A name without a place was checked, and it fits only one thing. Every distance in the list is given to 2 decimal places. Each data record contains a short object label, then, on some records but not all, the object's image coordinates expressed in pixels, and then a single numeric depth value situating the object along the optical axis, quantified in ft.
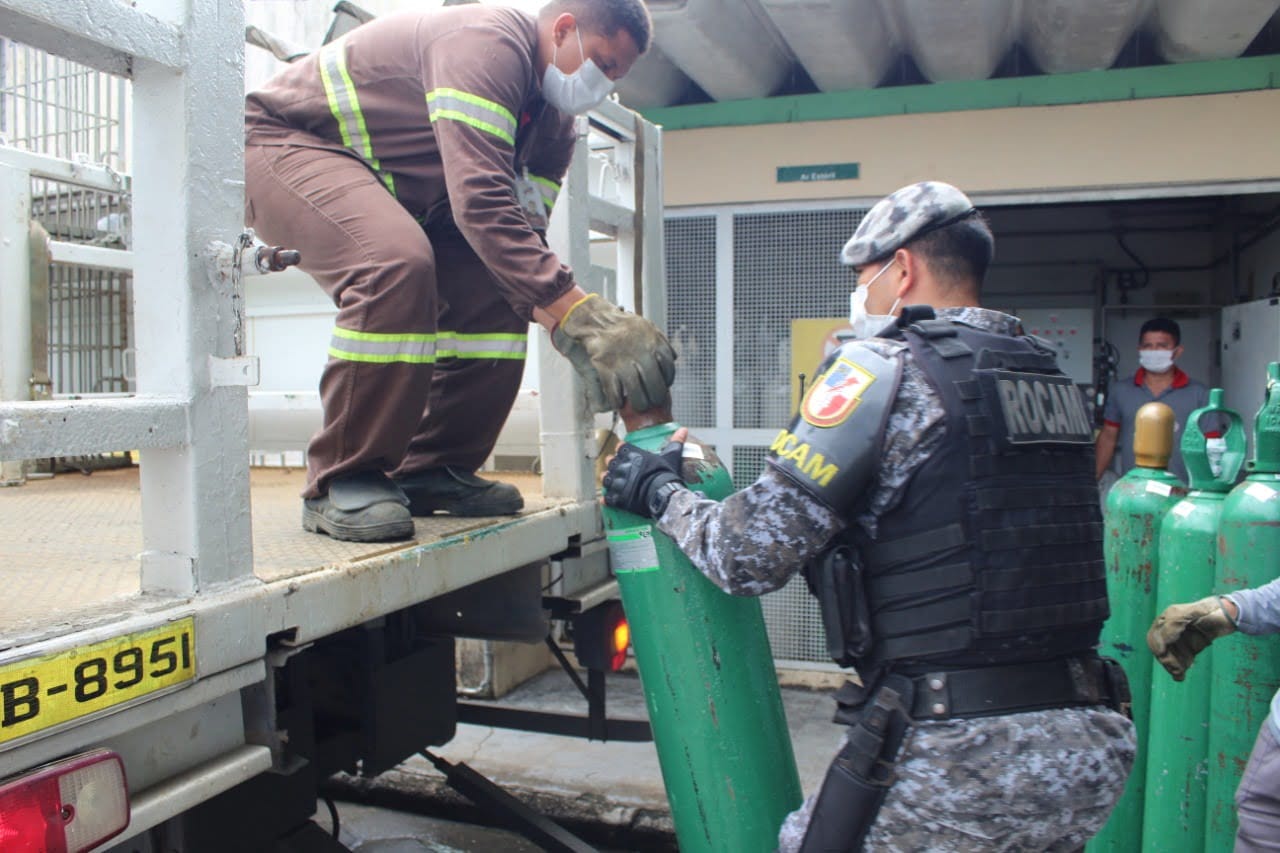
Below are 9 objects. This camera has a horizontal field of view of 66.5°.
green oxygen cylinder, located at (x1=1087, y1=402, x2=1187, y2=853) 8.94
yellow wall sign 16.31
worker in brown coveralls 6.43
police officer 5.21
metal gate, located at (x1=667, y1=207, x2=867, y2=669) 16.51
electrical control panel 22.18
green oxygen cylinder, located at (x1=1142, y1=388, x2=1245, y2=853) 8.30
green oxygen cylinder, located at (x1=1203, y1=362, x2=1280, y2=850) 7.67
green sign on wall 15.99
